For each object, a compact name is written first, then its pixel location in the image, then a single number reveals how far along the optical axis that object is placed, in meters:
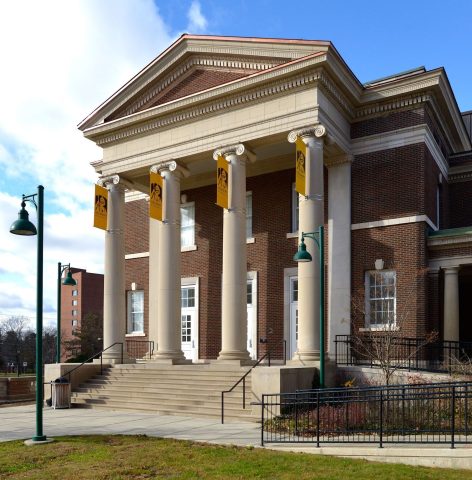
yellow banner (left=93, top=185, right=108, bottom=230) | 23.75
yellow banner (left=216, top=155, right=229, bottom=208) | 20.28
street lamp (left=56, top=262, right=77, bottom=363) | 24.58
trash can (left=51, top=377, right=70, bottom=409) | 19.27
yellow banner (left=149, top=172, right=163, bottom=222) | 22.08
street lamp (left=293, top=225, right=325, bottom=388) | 15.66
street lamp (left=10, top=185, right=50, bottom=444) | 12.62
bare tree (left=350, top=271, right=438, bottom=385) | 18.28
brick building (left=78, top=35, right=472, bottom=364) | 19.58
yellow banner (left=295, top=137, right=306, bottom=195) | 18.72
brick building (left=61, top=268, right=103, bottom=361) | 107.56
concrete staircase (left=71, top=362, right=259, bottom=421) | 16.80
